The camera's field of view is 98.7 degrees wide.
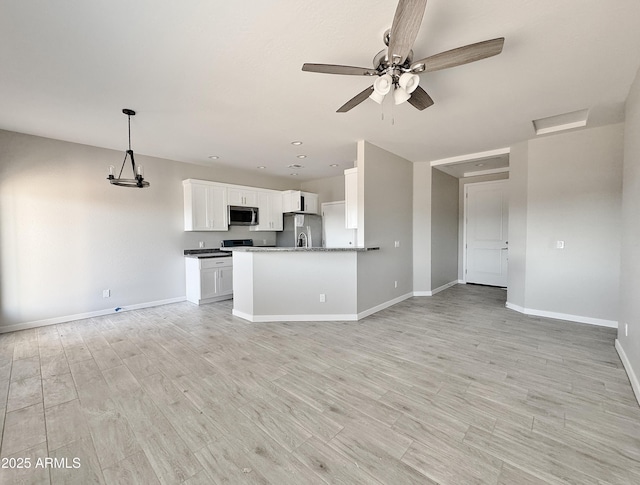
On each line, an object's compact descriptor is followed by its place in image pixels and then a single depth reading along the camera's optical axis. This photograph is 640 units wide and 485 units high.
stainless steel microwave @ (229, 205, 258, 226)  5.86
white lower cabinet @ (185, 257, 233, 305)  5.02
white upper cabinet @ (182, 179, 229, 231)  5.20
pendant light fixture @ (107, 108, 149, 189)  3.26
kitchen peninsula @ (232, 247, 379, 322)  4.02
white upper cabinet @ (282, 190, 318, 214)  6.50
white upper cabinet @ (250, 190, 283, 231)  6.37
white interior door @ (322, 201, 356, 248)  6.62
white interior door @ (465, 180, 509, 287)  6.08
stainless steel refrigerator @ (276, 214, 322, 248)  6.66
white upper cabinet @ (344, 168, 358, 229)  4.28
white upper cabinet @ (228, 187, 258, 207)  5.85
